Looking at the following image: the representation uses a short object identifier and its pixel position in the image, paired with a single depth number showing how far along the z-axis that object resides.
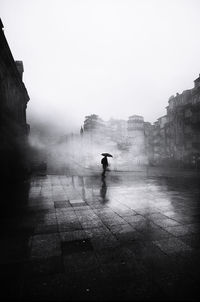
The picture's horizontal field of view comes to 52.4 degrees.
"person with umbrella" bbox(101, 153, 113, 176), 16.17
